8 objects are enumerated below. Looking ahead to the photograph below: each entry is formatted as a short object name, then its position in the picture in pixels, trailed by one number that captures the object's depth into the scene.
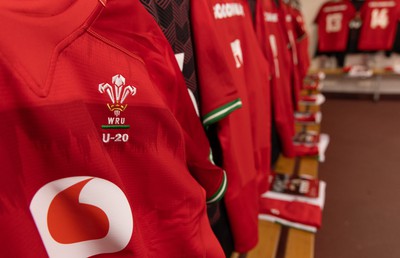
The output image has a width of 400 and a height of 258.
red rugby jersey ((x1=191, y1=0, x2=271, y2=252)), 0.56
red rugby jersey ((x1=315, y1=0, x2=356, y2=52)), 3.42
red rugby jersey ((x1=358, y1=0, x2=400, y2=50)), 3.24
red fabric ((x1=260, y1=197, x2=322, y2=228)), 1.02
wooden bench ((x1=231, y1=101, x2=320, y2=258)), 0.89
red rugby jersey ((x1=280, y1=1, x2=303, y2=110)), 1.59
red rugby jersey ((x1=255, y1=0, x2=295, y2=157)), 1.04
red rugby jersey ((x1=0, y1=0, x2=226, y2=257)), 0.29
